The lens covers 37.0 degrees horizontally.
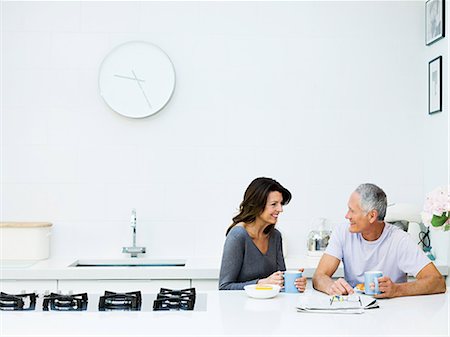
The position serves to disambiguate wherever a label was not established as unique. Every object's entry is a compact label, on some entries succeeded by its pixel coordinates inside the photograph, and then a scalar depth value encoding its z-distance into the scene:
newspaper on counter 2.38
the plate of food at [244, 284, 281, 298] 2.61
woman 3.05
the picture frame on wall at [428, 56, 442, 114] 3.95
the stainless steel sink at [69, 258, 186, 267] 3.95
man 3.02
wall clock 4.08
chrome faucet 3.97
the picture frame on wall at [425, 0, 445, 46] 3.91
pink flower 2.57
